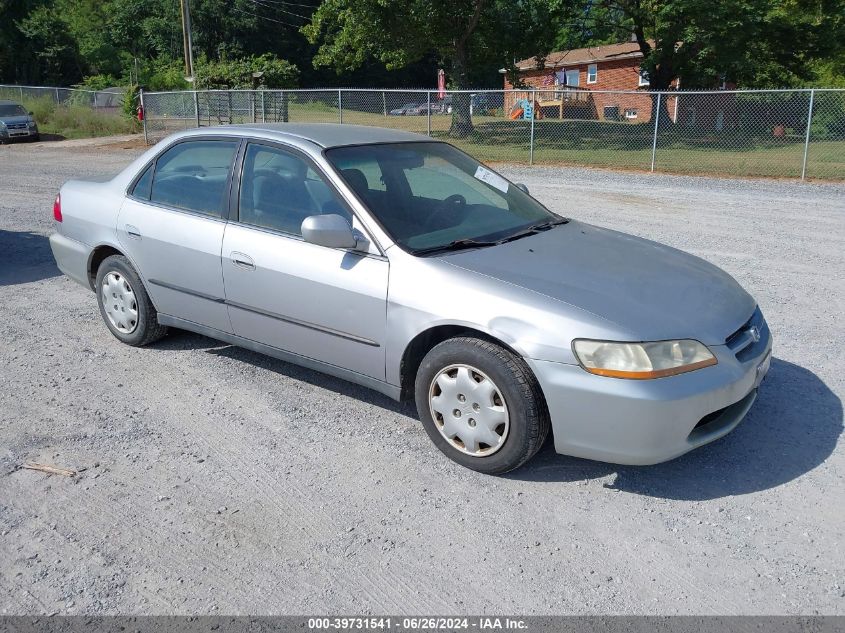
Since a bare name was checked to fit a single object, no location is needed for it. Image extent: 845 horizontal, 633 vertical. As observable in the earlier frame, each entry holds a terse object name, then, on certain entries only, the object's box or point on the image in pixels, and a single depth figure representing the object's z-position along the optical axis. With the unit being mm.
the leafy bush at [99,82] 44281
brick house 34950
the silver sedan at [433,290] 3535
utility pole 40250
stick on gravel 3942
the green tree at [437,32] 25891
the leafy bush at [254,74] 31188
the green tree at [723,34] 26389
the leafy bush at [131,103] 28641
